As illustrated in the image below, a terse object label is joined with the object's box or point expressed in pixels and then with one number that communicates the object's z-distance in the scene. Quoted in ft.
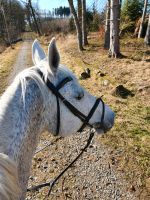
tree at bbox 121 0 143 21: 40.60
